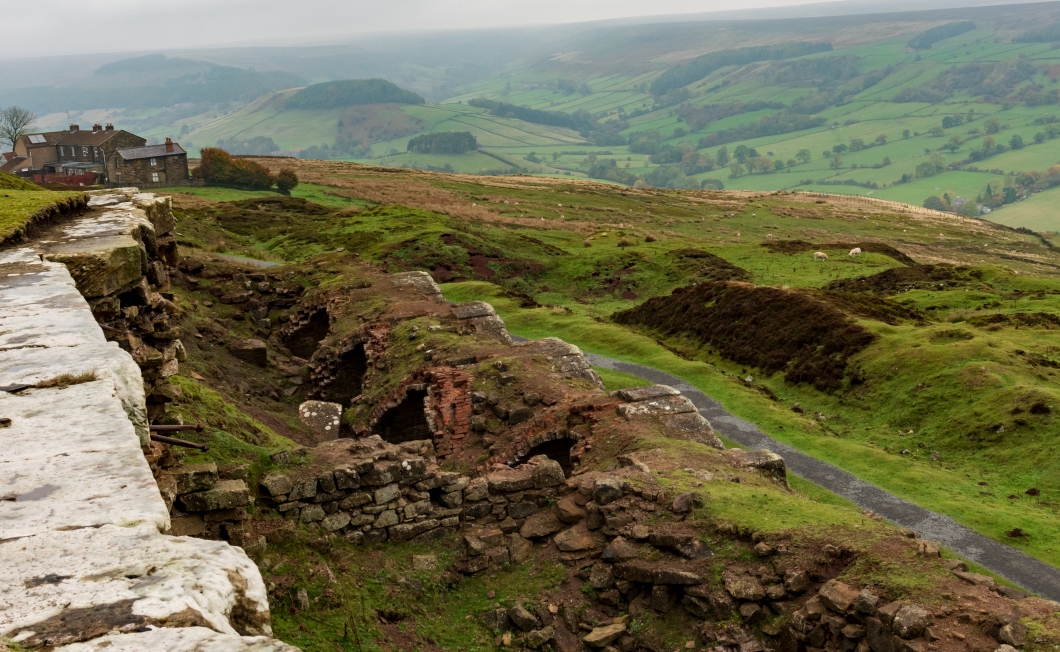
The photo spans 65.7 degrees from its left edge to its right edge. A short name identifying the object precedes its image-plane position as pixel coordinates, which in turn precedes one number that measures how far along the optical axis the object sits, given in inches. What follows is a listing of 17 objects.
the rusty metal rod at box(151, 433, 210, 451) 386.6
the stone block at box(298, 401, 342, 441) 926.4
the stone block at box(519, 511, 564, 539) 579.8
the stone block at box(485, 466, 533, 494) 605.6
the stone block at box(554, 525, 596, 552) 550.9
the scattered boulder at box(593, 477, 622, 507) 568.6
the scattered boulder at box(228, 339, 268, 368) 1091.9
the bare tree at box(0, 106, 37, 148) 5223.9
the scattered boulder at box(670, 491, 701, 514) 547.5
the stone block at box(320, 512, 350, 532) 548.1
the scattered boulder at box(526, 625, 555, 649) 503.5
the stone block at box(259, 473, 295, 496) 524.7
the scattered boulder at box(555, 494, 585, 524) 578.6
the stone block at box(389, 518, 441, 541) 570.6
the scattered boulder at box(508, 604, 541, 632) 515.8
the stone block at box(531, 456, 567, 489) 612.7
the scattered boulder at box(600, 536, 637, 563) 524.4
